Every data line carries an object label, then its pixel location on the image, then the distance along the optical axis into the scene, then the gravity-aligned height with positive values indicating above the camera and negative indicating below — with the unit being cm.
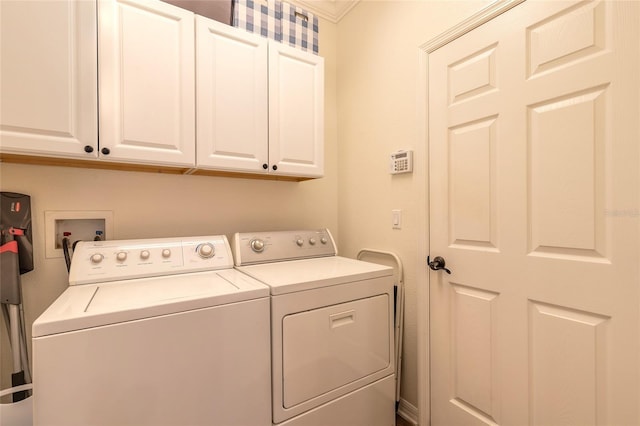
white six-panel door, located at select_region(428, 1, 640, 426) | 103 -2
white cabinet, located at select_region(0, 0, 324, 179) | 115 +57
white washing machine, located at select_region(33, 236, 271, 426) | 89 -45
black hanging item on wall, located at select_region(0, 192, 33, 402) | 126 -22
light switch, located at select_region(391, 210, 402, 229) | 185 -4
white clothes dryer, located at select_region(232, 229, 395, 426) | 125 -57
